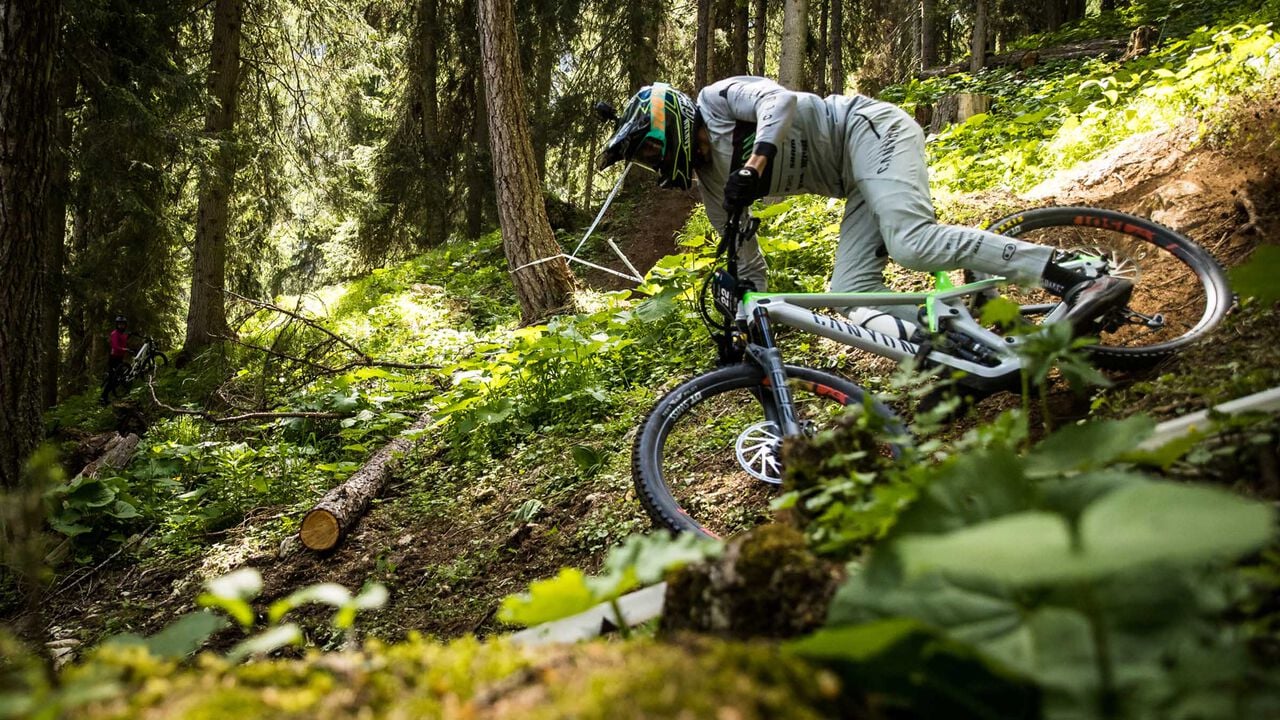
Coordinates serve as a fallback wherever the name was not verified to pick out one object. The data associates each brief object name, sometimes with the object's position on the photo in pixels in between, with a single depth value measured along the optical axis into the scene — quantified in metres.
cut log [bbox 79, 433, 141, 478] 8.91
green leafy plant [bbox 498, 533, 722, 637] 1.29
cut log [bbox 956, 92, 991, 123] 10.68
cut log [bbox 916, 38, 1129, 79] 13.10
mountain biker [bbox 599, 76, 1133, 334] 3.52
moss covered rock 1.46
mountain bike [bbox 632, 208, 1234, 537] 3.41
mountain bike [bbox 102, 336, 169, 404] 14.37
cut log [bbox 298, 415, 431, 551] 5.31
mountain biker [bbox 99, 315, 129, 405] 14.14
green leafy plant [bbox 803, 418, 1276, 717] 0.75
